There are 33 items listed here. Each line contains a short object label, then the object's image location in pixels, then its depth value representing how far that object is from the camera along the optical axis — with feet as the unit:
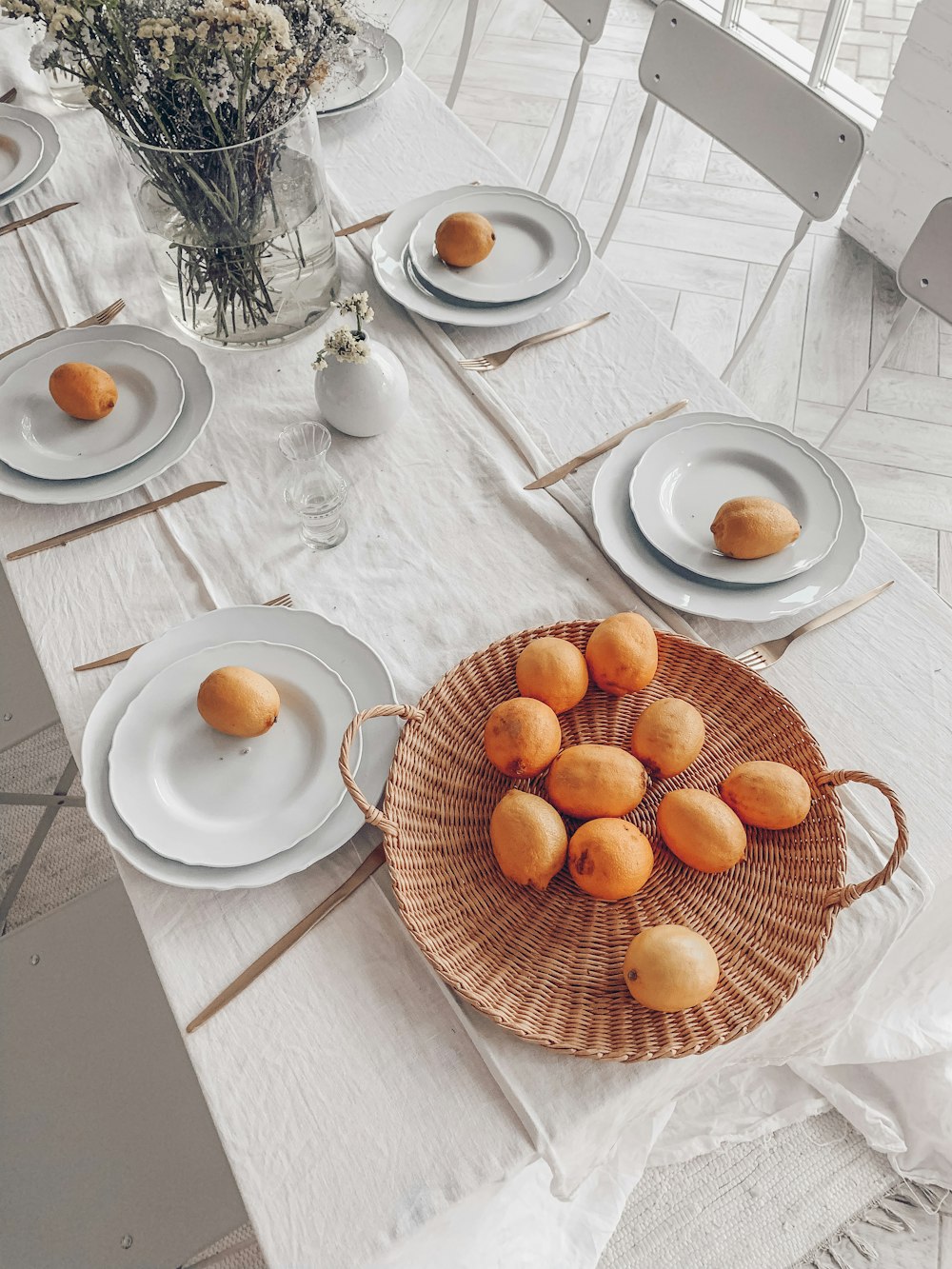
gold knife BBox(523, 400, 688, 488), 3.14
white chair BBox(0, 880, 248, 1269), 2.86
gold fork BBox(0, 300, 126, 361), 3.64
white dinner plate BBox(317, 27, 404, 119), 4.34
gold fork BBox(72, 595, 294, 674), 2.78
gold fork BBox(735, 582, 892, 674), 2.68
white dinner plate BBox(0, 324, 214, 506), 3.14
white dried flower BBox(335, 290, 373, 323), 2.92
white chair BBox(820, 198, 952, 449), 3.54
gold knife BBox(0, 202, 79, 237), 4.07
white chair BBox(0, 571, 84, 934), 3.99
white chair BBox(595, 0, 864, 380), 4.01
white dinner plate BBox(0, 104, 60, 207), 4.16
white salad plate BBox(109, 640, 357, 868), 2.37
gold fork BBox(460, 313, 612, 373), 3.47
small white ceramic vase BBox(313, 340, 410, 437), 3.11
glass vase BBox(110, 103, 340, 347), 2.92
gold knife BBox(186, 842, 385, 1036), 2.20
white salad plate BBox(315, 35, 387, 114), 4.39
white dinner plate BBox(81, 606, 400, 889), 2.33
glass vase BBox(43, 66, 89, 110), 4.53
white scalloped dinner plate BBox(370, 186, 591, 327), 3.56
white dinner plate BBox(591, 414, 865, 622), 2.75
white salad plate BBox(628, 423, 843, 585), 2.82
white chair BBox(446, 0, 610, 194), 5.11
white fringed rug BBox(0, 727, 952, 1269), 3.91
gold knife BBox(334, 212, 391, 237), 3.92
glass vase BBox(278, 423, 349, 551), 3.00
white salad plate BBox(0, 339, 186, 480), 3.20
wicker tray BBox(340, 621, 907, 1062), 2.04
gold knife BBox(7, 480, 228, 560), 3.06
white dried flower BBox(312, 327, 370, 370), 2.98
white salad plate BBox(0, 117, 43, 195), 4.22
